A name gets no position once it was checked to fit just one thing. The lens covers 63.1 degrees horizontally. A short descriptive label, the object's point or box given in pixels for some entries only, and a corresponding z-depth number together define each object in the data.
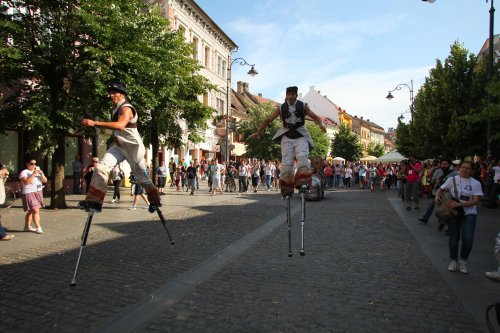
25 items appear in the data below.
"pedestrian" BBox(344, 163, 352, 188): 33.34
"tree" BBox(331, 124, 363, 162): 71.62
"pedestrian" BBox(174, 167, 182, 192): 27.11
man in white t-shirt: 6.65
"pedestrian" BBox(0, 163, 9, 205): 9.54
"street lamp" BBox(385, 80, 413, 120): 40.21
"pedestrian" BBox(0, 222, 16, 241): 8.93
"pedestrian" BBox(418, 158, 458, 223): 10.51
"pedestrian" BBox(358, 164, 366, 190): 32.78
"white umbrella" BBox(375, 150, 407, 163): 39.84
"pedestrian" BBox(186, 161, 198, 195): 23.92
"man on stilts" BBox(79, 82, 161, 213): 5.63
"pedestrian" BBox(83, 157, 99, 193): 18.83
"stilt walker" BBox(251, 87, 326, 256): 6.58
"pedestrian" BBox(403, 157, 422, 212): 15.73
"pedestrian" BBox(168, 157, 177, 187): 30.27
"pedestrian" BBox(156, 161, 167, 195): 22.31
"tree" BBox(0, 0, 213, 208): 13.09
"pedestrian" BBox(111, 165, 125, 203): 17.78
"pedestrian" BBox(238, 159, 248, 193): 25.80
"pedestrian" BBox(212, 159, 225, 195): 23.88
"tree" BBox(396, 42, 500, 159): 23.16
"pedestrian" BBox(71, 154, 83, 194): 21.75
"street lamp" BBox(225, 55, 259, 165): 34.47
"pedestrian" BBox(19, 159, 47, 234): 9.89
